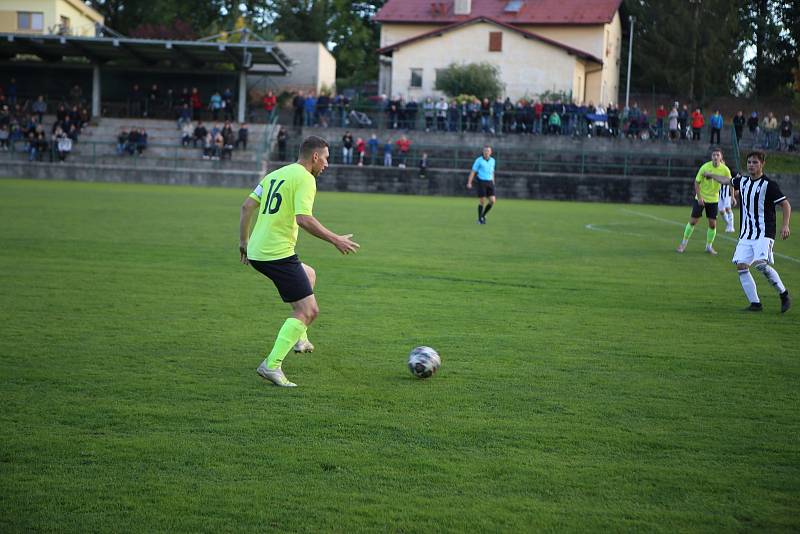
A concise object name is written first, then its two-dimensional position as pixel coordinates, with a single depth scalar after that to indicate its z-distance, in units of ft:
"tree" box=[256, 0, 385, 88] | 226.99
